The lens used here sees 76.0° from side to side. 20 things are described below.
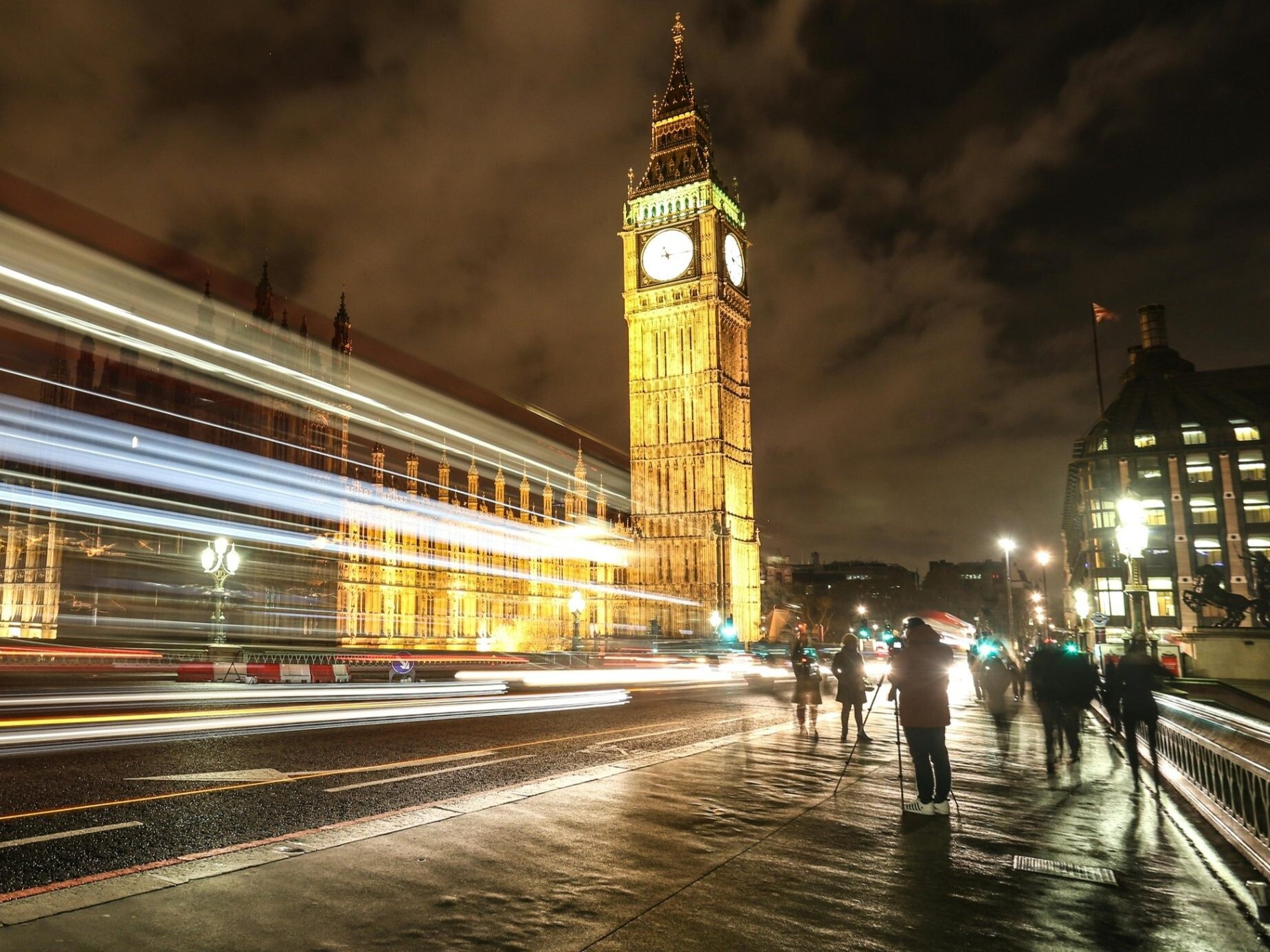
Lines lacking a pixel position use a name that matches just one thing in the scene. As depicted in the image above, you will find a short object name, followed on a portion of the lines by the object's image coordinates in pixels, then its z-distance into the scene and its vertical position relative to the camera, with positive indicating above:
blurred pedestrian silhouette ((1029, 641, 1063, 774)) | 11.80 -1.65
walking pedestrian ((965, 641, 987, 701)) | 24.30 -2.84
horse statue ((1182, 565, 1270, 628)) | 28.78 -0.84
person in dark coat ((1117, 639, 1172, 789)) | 10.23 -1.43
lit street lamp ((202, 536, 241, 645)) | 25.30 +0.95
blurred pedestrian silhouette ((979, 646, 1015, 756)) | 15.34 -2.03
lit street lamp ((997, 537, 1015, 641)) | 40.34 +1.74
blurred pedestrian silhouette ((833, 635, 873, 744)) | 13.72 -1.60
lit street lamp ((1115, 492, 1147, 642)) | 21.34 +0.85
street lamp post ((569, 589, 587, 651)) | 36.41 -0.65
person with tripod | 7.84 -1.28
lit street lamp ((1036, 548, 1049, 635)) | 42.09 +1.09
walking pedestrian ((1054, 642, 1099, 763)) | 12.02 -1.66
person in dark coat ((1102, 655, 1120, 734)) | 12.01 -1.70
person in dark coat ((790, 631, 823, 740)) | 15.49 -1.86
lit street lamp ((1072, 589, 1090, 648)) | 35.44 -1.13
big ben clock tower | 70.12 +16.77
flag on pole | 42.06 +13.59
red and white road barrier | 21.97 -2.14
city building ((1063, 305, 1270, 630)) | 73.38 +9.17
